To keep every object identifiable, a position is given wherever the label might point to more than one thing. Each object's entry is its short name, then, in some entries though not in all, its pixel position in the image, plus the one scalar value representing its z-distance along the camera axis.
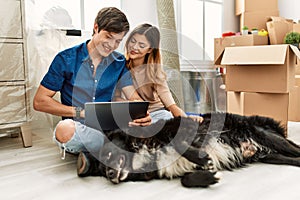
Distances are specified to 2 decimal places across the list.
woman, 1.63
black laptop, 1.26
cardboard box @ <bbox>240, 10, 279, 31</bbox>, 3.32
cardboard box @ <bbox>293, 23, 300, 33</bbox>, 2.73
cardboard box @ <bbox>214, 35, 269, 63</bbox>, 2.84
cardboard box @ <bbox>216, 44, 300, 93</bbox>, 1.82
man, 1.47
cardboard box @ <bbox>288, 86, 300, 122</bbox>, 2.37
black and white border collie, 1.17
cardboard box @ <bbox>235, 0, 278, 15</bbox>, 3.32
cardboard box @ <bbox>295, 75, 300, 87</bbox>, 2.49
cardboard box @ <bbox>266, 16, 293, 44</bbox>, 2.83
